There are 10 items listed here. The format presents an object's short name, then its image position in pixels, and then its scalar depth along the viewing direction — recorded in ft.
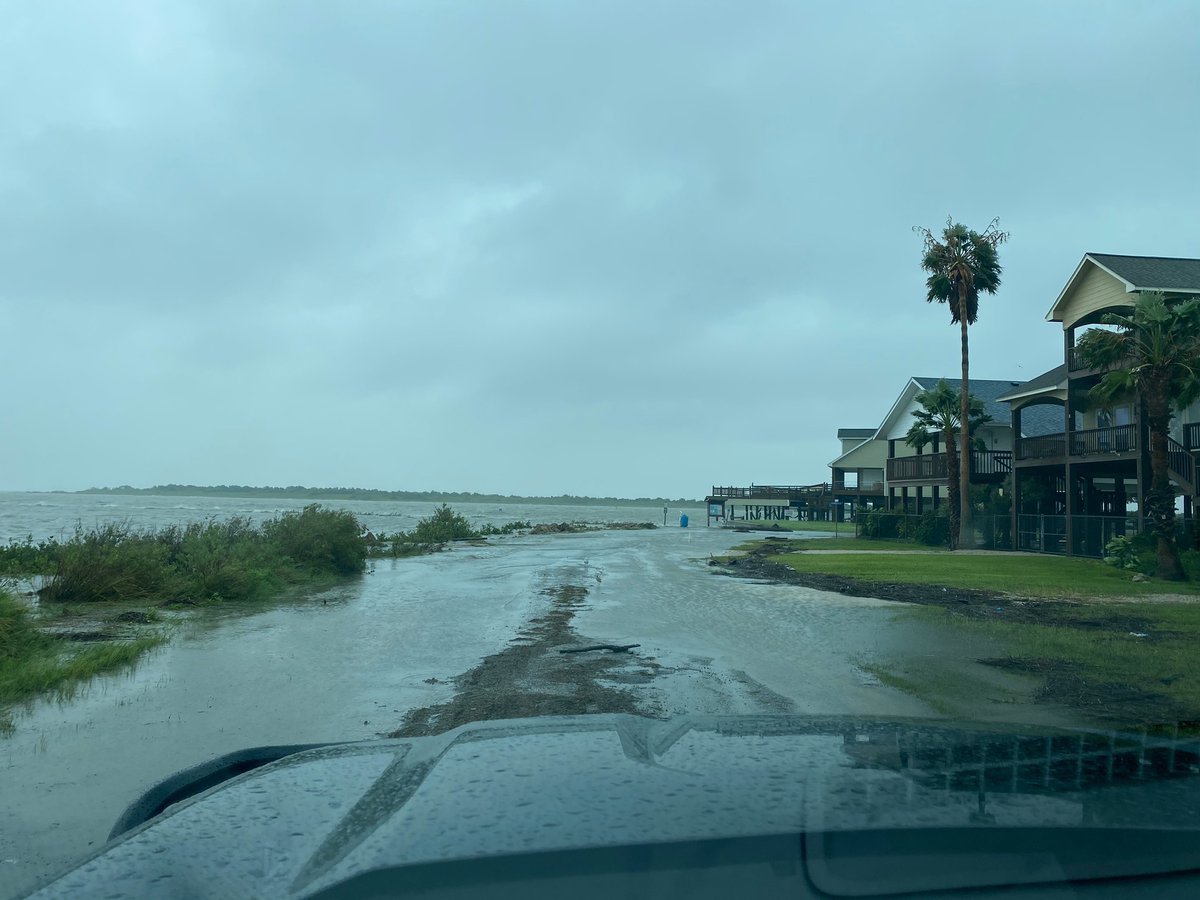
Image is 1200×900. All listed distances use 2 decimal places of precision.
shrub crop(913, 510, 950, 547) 134.41
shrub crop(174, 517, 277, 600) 62.34
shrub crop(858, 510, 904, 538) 154.92
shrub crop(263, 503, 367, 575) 82.33
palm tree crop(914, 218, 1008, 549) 120.78
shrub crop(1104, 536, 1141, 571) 77.15
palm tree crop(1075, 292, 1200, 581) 70.03
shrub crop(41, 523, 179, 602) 56.85
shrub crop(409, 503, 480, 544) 150.30
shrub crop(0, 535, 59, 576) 67.77
